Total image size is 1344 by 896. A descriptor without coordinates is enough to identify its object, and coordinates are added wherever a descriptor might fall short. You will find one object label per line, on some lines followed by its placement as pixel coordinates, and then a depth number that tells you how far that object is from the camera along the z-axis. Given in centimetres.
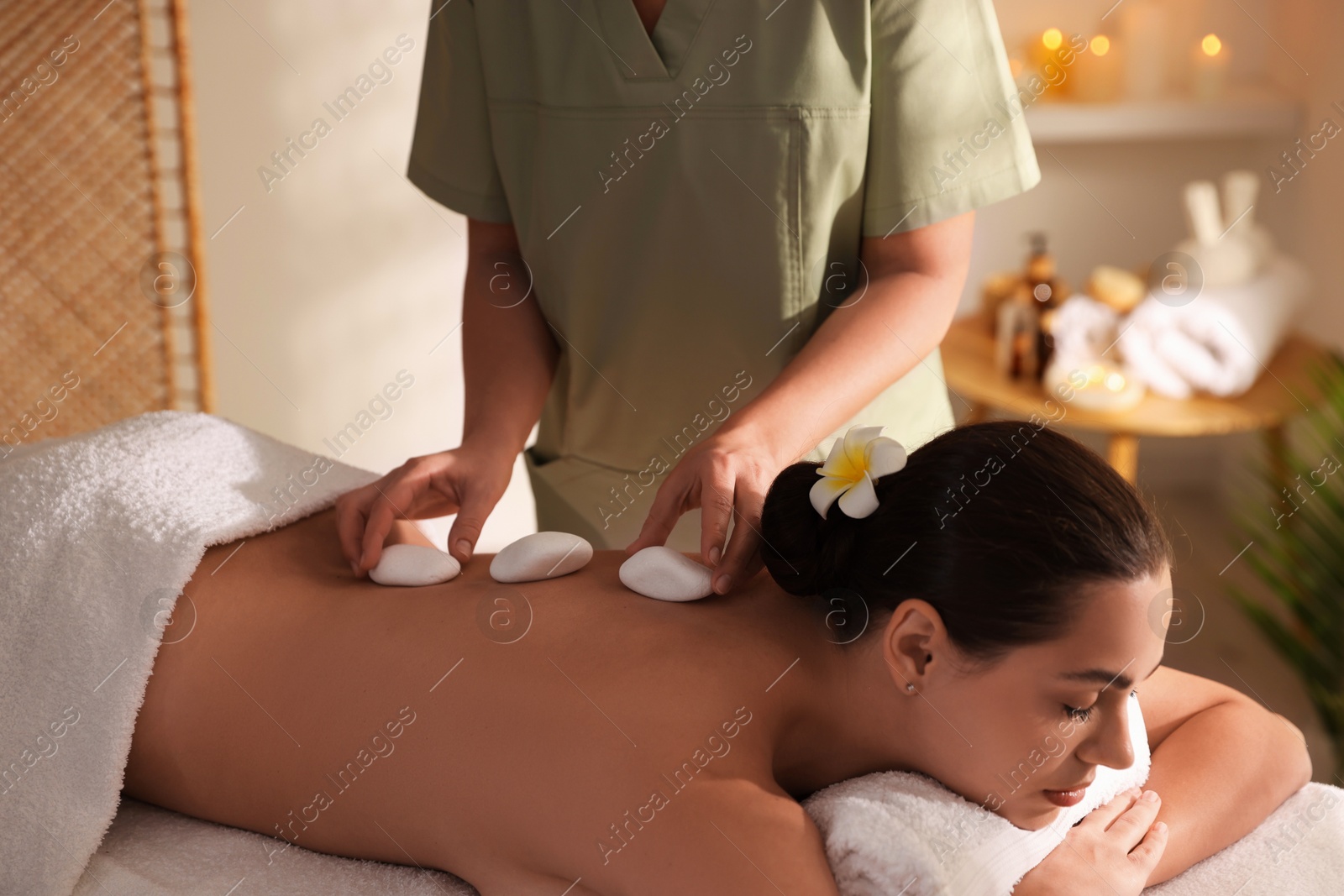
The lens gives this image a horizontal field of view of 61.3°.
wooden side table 214
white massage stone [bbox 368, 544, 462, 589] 107
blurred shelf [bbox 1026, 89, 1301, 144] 265
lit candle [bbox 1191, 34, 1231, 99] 267
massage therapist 112
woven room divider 222
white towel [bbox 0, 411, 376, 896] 92
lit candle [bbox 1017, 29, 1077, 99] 271
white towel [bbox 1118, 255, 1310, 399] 223
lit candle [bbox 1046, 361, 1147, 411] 219
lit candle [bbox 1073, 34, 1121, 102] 272
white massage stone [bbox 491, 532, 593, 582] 104
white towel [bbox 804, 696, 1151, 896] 79
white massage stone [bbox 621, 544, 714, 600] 100
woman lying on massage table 84
